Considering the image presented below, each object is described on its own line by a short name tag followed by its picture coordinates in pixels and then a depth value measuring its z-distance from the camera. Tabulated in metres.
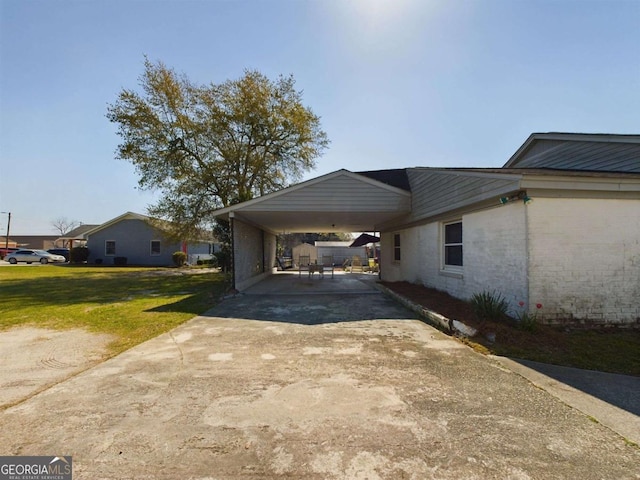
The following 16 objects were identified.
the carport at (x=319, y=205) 10.51
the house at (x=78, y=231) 39.21
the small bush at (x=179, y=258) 27.34
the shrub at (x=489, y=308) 5.69
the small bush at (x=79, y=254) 28.59
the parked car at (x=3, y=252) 36.85
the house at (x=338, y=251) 37.25
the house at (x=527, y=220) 5.55
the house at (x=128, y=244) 28.89
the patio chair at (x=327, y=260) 33.68
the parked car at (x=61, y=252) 35.16
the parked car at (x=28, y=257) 29.77
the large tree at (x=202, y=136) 17.58
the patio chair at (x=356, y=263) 26.92
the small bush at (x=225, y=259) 17.83
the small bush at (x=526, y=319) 5.20
